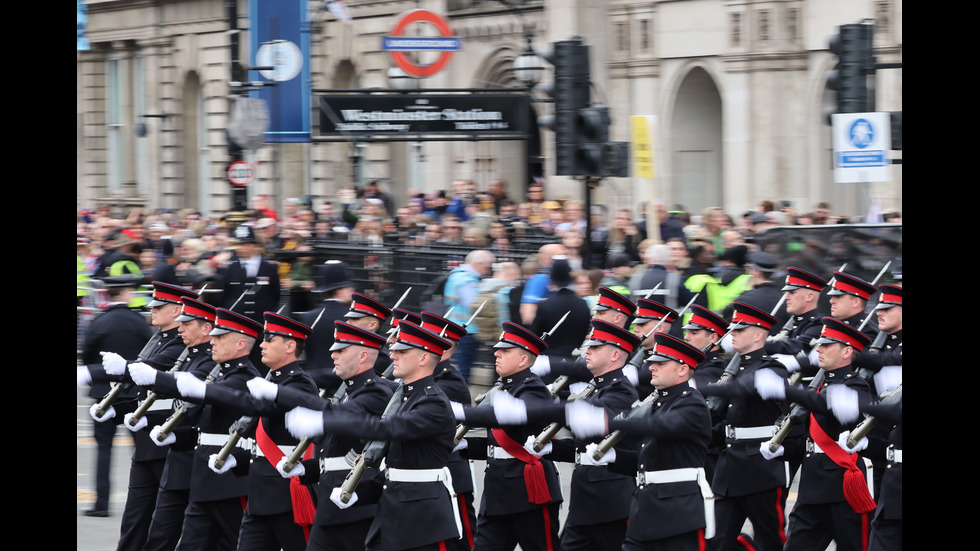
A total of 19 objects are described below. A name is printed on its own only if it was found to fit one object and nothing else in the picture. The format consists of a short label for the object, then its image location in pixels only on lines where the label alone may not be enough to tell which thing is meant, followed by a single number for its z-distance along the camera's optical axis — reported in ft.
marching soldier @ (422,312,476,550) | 53.57
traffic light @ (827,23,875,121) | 87.66
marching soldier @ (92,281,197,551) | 58.18
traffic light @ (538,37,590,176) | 85.10
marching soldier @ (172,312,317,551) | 51.39
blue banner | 134.51
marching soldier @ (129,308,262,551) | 53.78
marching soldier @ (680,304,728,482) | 58.39
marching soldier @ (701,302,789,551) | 56.03
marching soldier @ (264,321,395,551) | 48.16
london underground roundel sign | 115.96
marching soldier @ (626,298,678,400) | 61.52
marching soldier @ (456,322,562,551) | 53.36
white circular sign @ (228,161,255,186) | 123.24
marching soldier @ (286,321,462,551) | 46.26
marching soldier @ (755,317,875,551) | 51.75
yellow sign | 85.40
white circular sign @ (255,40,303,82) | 134.31
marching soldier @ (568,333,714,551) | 46.78
